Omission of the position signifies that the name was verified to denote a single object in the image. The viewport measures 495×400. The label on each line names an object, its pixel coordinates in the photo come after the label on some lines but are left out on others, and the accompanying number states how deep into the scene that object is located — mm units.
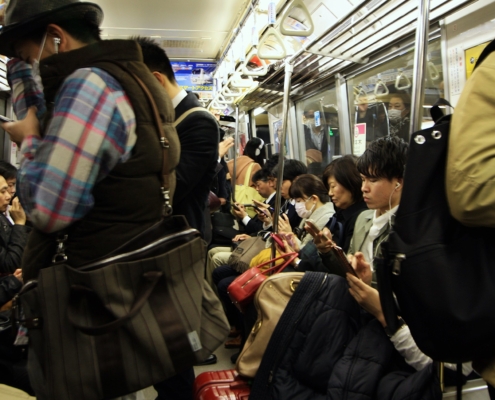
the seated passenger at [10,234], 2922
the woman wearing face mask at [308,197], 3352
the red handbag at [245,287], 2367
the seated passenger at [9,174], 3414
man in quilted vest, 1125
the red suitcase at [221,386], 2129
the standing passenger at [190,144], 1849
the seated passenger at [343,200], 2674
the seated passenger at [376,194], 2109
